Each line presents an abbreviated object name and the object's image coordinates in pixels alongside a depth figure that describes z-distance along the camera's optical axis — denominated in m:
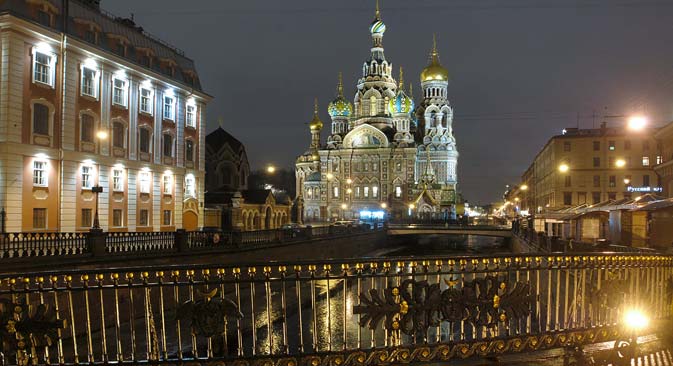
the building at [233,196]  52.56
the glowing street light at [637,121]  23.68
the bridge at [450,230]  65.12
